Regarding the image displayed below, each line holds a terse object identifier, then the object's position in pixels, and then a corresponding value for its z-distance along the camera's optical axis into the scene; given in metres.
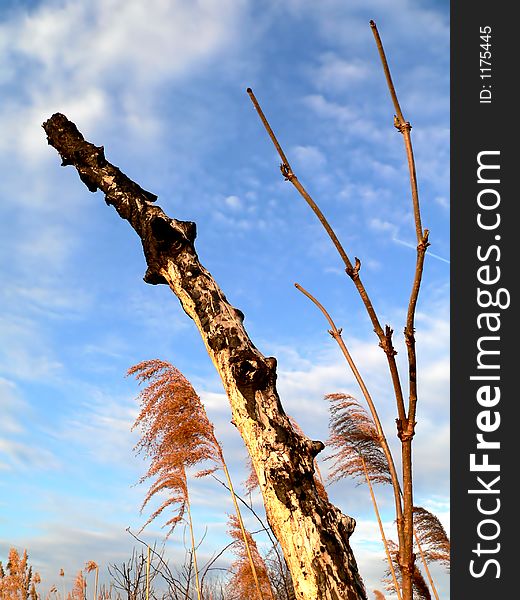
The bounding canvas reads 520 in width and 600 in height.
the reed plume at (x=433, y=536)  6.82
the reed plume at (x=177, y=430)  5.32
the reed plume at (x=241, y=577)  6.11
